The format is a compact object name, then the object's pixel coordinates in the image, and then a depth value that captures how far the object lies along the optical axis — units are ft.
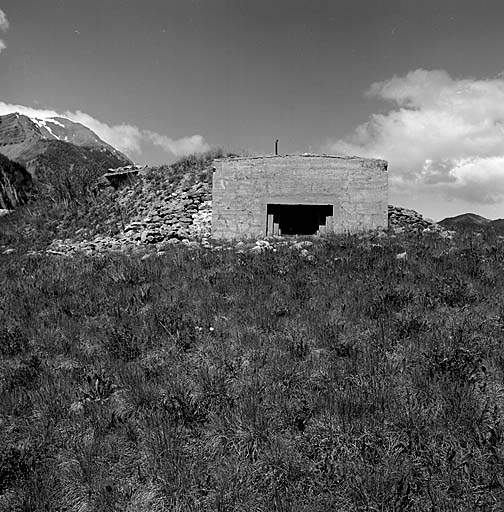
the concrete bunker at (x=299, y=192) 50.01
